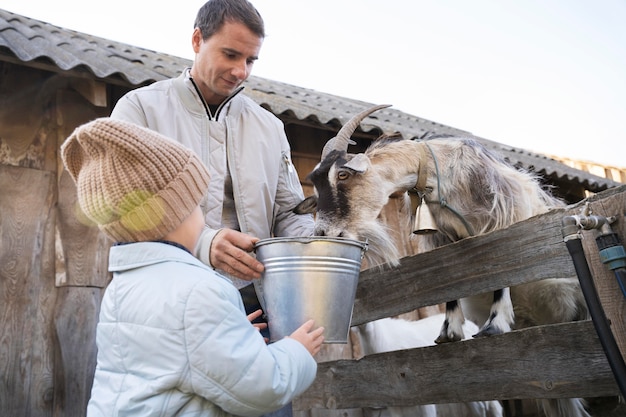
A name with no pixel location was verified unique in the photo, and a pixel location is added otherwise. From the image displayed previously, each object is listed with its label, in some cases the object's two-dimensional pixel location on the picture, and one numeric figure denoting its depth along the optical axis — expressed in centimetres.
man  263
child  162
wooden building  434
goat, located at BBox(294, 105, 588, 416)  340
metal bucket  201
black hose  168
